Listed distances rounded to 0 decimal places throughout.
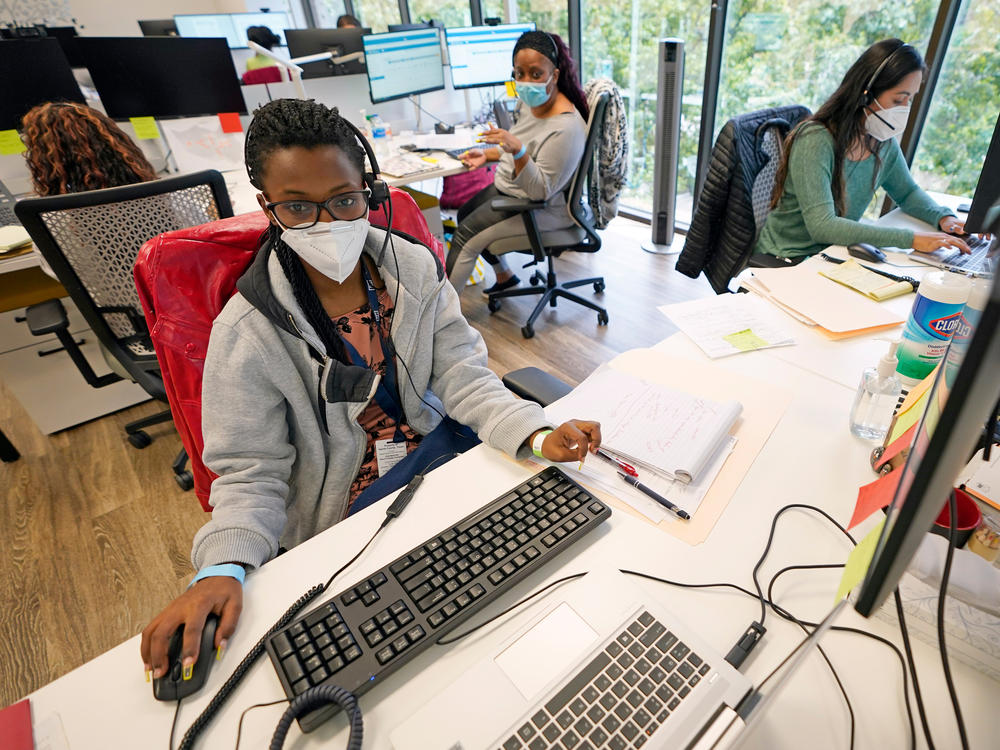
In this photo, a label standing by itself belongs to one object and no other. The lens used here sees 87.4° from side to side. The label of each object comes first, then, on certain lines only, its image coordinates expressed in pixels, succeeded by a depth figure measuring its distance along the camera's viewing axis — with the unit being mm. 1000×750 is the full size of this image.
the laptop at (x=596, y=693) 487
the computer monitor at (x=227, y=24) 4309
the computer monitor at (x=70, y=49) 2419
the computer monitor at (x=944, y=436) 273
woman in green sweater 1455
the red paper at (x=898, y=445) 633
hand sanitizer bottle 842
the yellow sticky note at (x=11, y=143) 2082
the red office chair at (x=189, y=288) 849
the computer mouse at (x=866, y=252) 1396
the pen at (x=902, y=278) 1259
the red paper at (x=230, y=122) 2498
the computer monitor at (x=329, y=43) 2996
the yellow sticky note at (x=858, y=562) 409
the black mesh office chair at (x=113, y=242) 1279
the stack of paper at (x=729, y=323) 1103
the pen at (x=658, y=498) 727
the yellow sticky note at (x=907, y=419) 651
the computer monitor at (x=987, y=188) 1100
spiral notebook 806
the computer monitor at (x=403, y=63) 2770
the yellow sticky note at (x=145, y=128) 2336
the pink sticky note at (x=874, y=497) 528
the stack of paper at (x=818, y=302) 1131
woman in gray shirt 2193
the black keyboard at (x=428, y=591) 563
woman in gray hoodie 830
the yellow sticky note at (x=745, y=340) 1095
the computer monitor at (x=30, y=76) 1973
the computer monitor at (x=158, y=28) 3801
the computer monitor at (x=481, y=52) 3092
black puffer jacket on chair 1675
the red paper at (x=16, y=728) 523
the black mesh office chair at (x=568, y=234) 2211
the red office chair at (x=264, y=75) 2939
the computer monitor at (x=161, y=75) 2197
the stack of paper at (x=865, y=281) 1237
